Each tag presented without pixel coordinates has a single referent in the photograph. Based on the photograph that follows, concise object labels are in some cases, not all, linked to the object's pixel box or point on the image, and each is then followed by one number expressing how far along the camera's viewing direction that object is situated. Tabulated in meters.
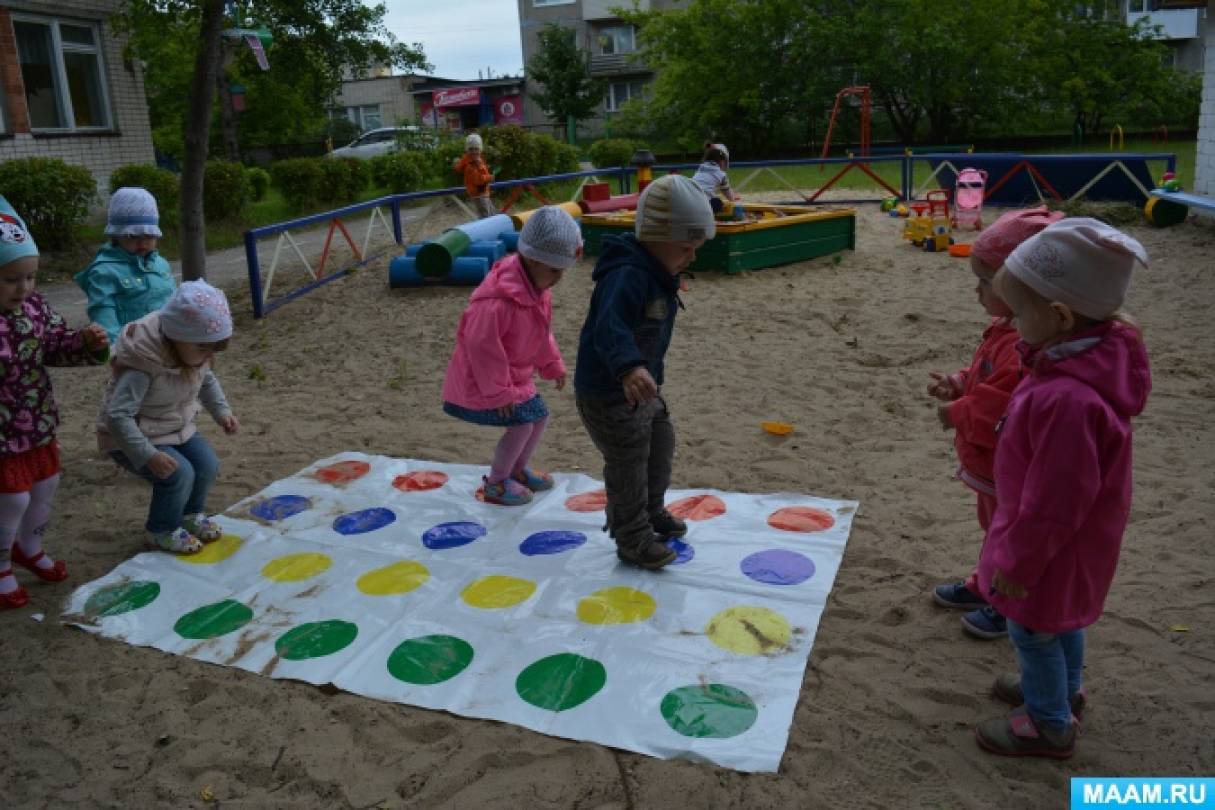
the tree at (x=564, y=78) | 37.81
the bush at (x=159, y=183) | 13.89
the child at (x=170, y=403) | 3.59
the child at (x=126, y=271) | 4.35
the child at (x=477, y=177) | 12.57
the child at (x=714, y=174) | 10.30
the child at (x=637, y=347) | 3.21
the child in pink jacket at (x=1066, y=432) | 2.13
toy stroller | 12.76
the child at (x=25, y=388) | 3.32
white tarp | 2.87
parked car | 23.88
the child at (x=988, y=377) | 2.79
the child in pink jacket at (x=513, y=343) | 3.93
